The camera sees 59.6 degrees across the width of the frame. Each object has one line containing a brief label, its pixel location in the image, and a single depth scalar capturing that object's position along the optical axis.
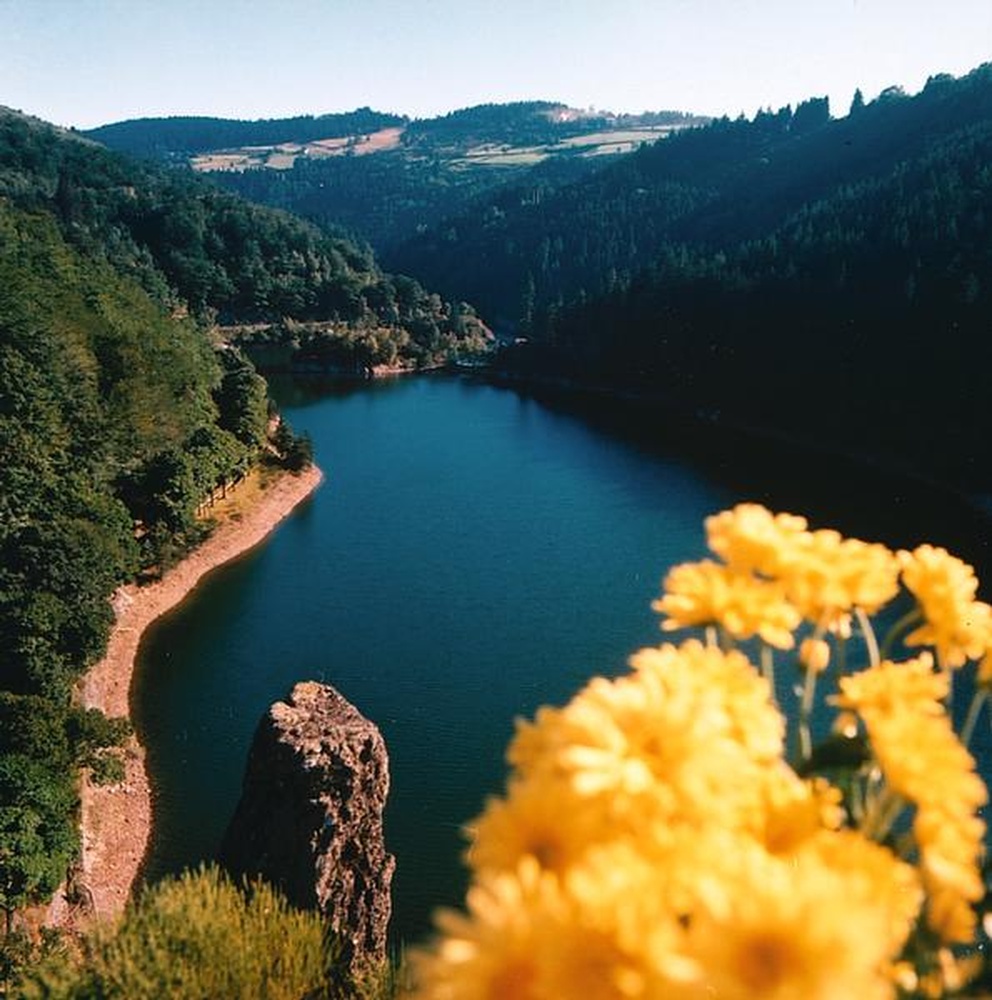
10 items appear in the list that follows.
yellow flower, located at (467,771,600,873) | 1.81
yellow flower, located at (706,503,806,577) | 2.38
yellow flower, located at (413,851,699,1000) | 1.55
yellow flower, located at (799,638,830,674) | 2.58
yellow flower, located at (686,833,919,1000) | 1.48
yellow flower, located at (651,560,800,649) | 2.29
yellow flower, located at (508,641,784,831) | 1.77
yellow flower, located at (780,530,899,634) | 2.35
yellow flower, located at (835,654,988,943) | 1.99
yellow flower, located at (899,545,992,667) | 2.58
